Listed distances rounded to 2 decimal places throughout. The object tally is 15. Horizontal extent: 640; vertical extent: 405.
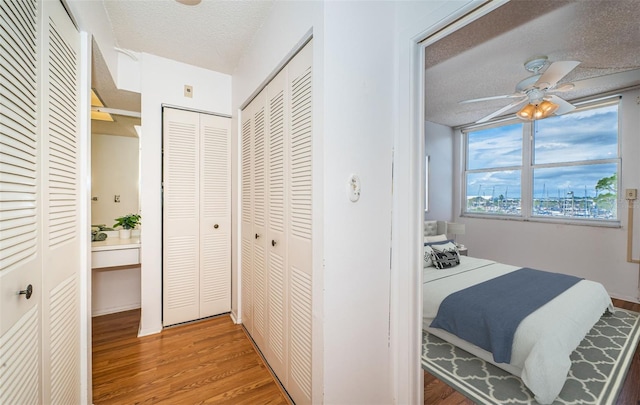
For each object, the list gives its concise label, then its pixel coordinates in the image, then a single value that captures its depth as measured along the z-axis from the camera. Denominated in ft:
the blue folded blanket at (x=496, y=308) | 6.08
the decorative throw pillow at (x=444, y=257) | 9.96
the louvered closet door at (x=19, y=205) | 2.49
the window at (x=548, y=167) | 11.35
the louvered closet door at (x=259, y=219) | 6.44
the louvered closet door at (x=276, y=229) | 5.39
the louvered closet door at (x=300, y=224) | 4.45
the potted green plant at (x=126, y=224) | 8.82
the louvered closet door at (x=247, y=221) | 7.34
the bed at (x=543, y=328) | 5.29
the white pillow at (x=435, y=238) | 11.58
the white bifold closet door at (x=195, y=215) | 7.97
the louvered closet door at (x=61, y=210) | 3.46
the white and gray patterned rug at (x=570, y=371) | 5.63
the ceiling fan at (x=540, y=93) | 7.23
